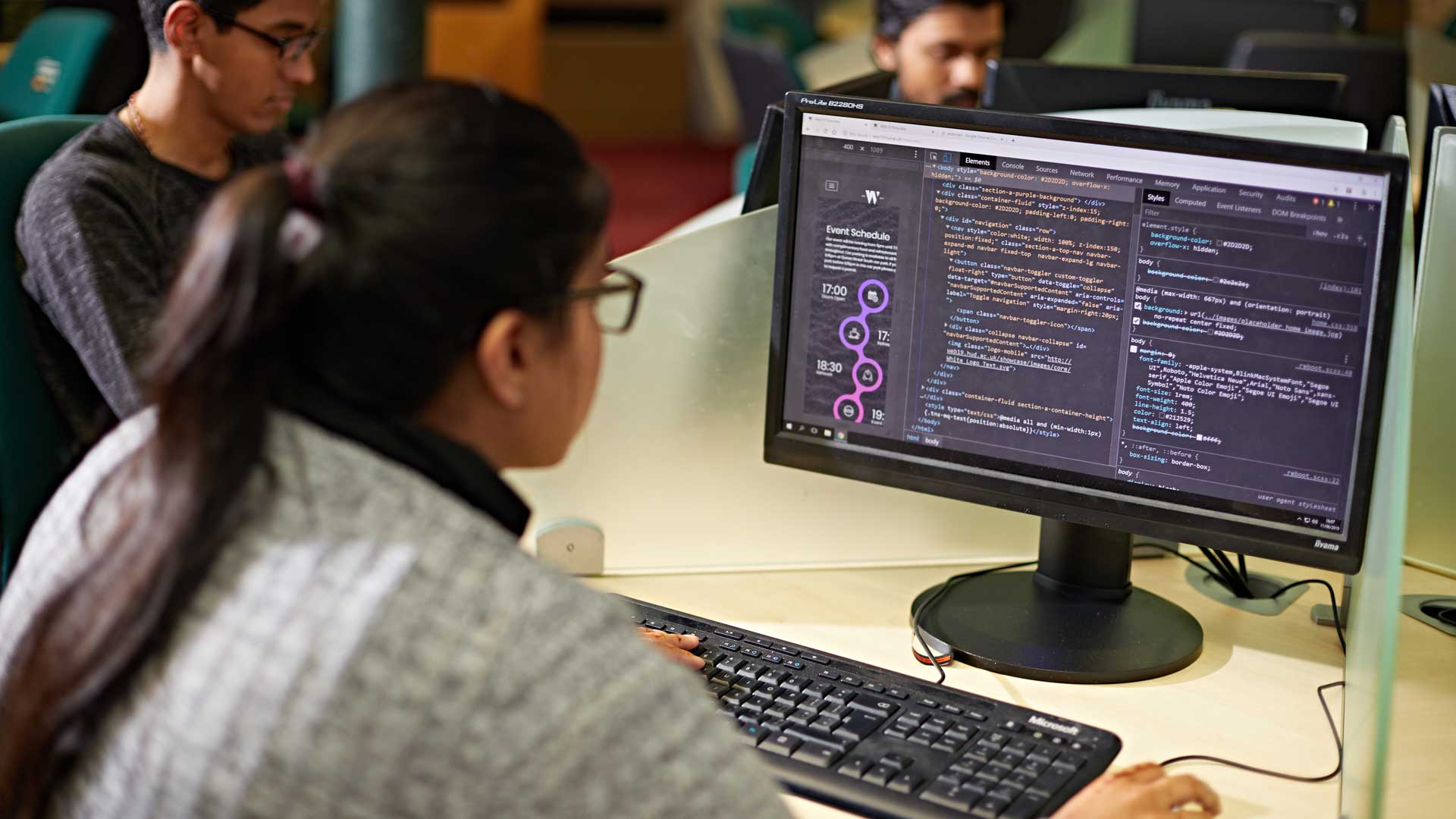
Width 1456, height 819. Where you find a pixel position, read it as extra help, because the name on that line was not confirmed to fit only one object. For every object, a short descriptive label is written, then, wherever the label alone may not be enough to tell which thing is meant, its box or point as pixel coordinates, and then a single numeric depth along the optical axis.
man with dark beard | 2.76
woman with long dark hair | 0.77
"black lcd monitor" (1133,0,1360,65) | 3.64
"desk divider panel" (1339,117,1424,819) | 0.86
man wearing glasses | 1.72
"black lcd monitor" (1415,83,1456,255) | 1.49
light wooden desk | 1.21
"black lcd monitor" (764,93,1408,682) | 1.22
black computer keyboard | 1.11
